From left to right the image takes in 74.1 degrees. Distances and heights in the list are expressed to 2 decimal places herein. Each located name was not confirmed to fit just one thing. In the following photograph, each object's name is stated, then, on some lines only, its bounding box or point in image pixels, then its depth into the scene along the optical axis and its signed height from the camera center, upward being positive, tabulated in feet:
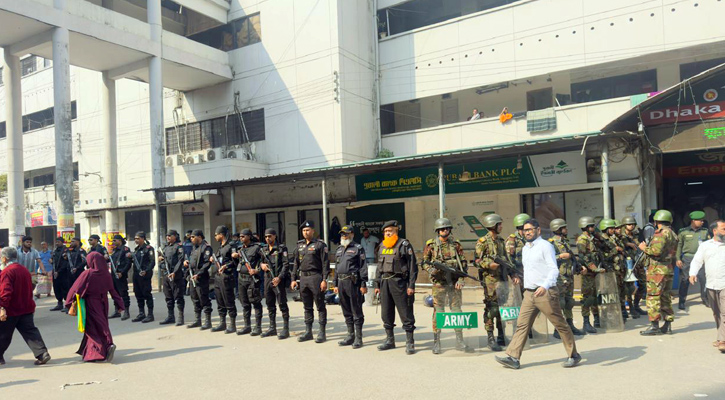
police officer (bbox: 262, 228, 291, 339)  26.43 -3.69
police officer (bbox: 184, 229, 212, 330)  29.40 -3.79
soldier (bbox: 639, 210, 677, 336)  23.29 -4.10
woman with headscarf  22.65 -4.32
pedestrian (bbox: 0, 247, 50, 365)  21.91 -3.88
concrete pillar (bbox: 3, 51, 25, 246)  59.82 +9.90
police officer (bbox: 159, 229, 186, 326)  31.14 -3.93
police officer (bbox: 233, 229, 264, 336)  27.02 -3.86
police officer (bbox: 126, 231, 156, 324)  33.04 -3.97
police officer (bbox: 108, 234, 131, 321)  34.24 -3.51
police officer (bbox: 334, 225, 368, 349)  23.94 -3.75
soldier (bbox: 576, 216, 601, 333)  24.97 -3.84
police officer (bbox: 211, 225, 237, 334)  28.12 -3.82
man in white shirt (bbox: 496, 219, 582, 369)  18.49 -3.94
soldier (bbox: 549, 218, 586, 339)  23.90 -3.49
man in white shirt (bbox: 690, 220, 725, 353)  20.48 -3.36
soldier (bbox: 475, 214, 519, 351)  22.36 -3.25
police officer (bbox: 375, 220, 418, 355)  22.43 -3.56
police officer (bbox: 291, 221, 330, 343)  24.93 -3.41
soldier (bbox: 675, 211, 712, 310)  29.63 -3.17
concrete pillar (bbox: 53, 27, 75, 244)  54.90 +10.86
